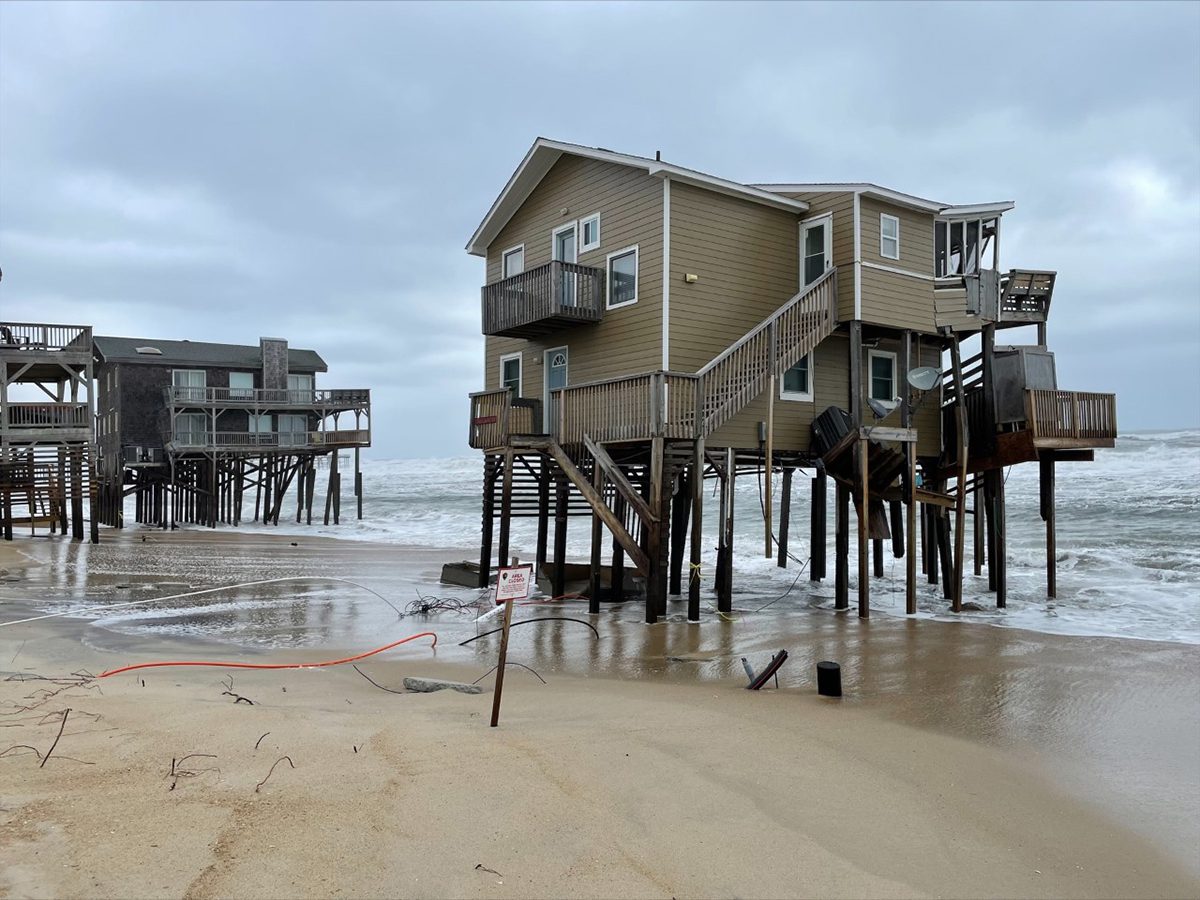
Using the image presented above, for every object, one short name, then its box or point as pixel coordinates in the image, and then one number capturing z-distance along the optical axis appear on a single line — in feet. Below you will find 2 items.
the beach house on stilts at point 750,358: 54.54
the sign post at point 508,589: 24.97
